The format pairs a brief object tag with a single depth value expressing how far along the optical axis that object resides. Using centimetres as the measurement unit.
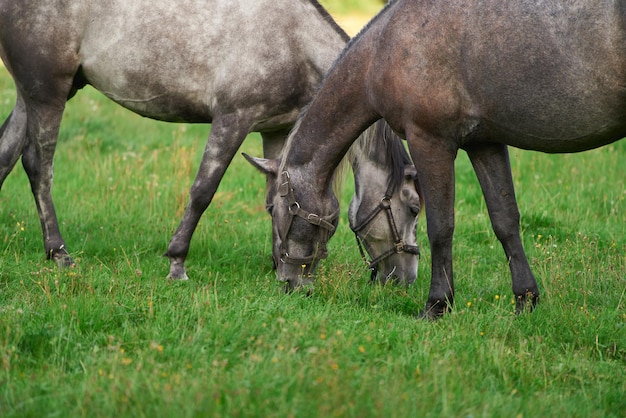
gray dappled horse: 1177
